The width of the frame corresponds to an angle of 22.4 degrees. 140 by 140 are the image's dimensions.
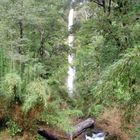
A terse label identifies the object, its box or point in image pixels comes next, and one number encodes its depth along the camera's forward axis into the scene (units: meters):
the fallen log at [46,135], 10.14
